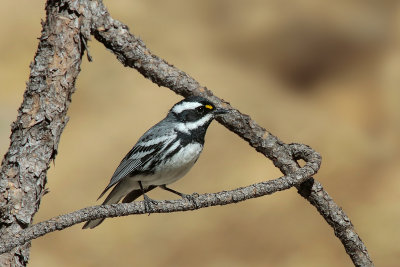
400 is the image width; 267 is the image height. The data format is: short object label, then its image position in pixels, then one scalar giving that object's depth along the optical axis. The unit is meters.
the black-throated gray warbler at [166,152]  6.22
